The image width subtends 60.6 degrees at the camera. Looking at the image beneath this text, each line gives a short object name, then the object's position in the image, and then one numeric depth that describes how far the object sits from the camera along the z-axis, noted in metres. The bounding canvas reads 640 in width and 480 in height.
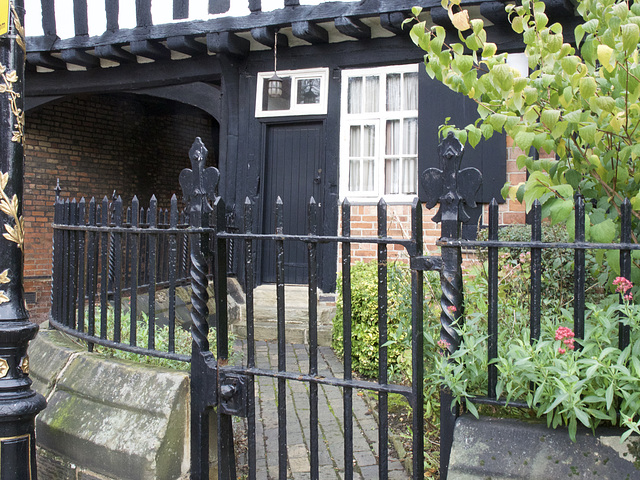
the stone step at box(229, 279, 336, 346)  6.47
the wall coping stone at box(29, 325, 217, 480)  2.43
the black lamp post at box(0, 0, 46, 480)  2.39
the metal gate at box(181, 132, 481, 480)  2.04
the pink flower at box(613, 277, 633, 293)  1.72
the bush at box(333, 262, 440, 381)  5.05
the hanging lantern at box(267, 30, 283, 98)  7.05
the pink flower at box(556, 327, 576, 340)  1.71
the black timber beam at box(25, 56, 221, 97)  7.70
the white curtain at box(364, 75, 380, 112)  6.95
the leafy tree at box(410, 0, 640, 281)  1.89
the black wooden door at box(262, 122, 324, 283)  7.39
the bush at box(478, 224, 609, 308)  2.80
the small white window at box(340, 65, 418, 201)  6.82
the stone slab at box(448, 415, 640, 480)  1.73
